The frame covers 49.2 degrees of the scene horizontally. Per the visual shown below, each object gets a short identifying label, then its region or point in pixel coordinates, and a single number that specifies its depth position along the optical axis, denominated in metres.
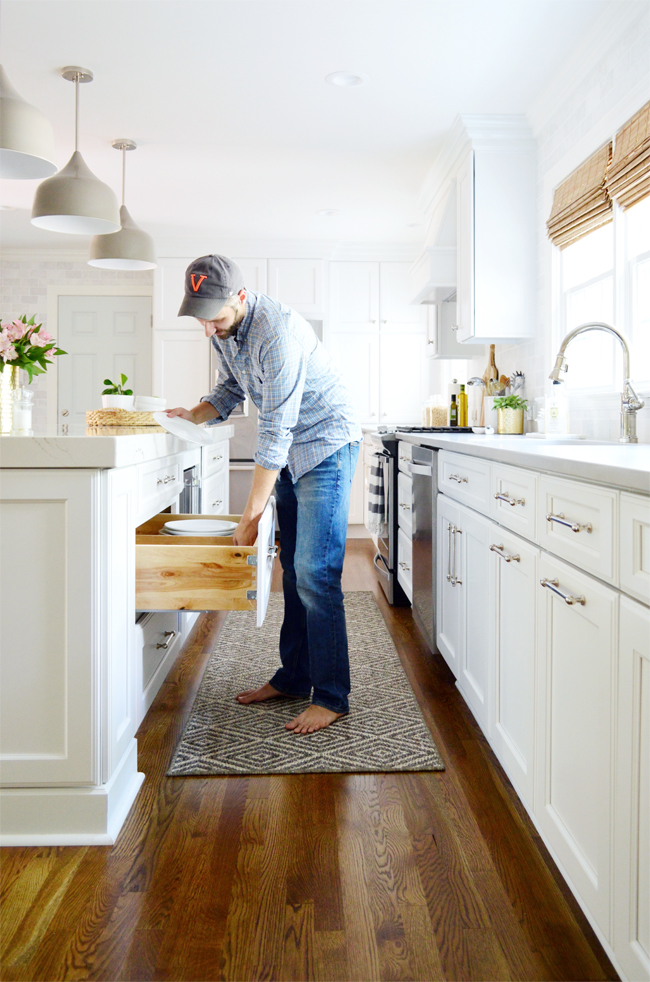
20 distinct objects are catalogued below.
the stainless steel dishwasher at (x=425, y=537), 2.62
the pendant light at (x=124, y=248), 3.42
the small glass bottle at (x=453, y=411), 4.49
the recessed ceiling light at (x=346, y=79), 3.18
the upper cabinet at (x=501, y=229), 3.52
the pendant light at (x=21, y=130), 2.12
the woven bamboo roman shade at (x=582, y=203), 2.71
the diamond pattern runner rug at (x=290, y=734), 1.89
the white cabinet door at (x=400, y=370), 6.18
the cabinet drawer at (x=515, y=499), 1.49
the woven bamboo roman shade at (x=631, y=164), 2.34
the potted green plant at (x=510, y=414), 3.42
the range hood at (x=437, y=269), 4.15
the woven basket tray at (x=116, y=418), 2.23
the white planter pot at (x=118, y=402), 2.33
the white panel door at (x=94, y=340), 6.55
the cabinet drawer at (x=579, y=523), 1.08
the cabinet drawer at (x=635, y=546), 0.95
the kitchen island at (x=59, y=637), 1.46
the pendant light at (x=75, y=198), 2.71
